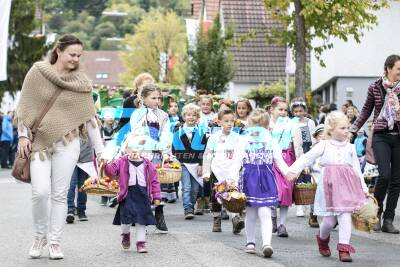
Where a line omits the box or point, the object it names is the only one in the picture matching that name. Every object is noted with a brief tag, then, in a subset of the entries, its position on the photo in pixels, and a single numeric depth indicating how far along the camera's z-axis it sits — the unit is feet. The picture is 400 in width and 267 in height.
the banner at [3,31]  80.23
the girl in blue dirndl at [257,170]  34.40
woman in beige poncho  31.83
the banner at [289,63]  95.76
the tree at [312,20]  74.59
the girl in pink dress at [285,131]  45.37
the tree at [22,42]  173.78
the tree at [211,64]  126.93
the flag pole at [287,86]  94.78
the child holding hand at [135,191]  34.30
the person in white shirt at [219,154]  42.14
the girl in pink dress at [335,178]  33.22
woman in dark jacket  40.96
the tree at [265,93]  134.72
